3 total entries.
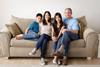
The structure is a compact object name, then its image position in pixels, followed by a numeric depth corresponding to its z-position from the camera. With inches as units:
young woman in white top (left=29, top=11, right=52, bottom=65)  169.8
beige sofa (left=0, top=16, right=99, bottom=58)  171.9
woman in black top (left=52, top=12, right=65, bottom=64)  172.2
